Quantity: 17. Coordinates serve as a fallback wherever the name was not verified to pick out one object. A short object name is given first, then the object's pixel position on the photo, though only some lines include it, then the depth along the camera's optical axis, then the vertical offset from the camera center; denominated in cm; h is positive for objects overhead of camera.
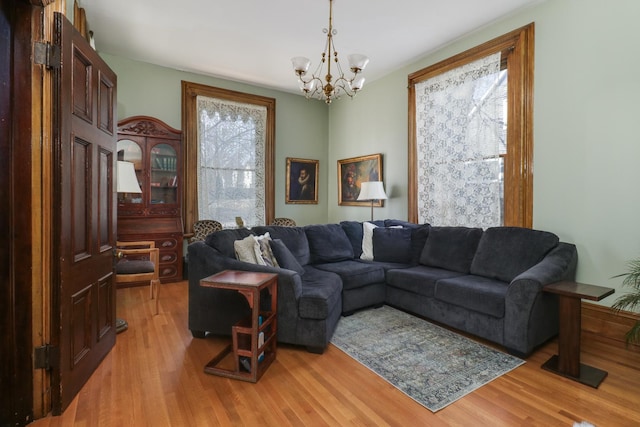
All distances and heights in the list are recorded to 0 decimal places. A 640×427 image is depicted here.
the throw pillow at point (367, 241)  397 -42
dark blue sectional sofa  248 -66
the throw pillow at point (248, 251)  277 -38
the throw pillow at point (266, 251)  287 -40
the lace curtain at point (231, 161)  508 +78
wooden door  175 -3
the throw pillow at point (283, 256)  300 -46
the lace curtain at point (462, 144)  354 +77
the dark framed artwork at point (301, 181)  593 +51
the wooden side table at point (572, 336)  213 -87
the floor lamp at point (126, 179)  321 +29
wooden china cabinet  428 +23
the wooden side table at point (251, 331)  209 -87
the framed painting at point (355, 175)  512 +57
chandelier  281 +128
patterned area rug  202 -112
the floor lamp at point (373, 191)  452 +24
